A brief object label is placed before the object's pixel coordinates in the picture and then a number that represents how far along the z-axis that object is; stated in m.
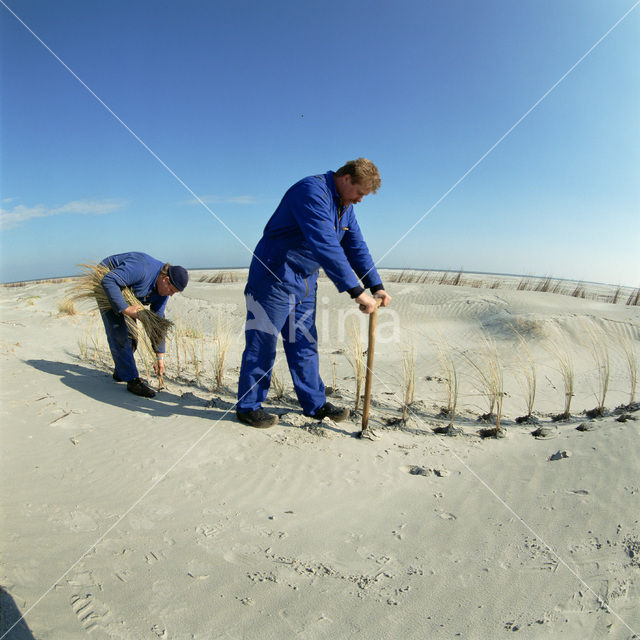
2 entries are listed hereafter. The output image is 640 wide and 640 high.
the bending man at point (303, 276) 2.82
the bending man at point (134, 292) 3.51
